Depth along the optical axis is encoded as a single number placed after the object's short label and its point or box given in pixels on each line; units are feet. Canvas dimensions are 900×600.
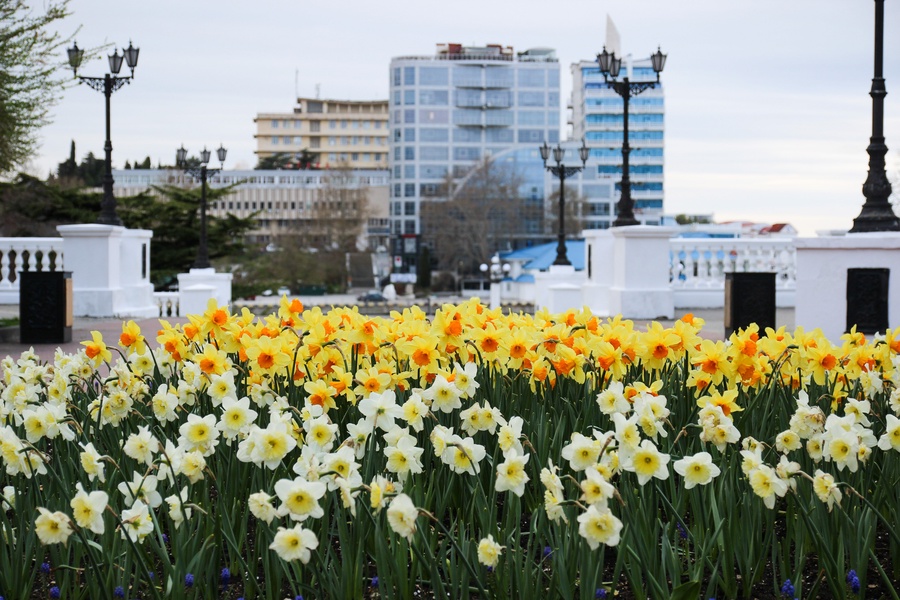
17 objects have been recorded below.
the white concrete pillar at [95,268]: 71.46
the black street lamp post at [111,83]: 74.08
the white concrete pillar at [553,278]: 95.16
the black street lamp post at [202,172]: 98.63
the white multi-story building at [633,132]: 460.96
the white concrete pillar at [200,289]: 79.82
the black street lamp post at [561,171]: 100.37
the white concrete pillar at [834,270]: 41.63
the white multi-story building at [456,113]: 422.41
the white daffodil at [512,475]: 10.04
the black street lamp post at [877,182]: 42.55
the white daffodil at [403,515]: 8.85
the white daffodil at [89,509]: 9.50
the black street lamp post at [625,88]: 72.54
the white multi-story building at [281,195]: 432.66
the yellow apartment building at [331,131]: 519.19
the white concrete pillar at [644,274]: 70.13
